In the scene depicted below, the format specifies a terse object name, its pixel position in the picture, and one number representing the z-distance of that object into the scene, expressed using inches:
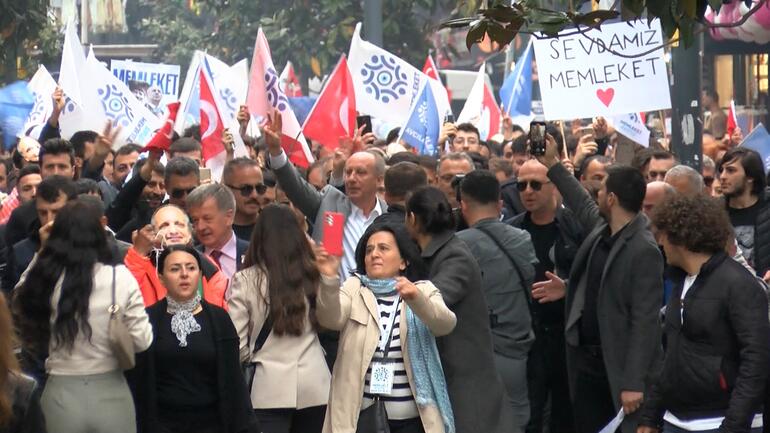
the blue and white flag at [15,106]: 1093.0
